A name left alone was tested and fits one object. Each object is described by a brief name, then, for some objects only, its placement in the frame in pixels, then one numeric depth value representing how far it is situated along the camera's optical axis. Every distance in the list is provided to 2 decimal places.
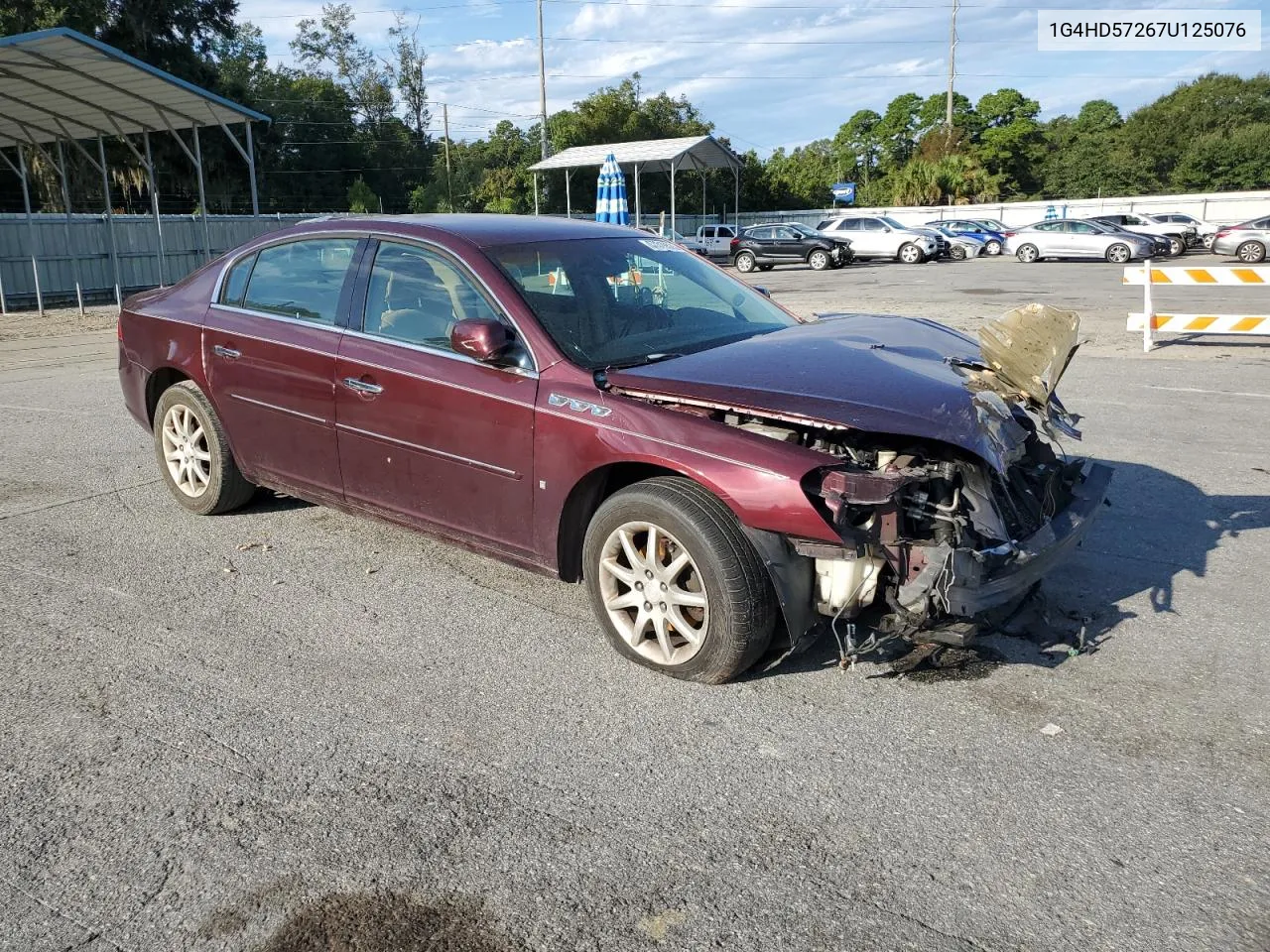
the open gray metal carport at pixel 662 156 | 37.59
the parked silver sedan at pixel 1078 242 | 31.88
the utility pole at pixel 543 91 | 47.24
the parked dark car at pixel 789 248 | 33.56
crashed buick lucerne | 3.39
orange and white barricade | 10.66
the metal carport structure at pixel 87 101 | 16.00
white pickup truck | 39.50
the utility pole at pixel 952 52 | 63.41
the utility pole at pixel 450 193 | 52.92
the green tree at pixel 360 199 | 45.06
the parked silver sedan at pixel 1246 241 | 28.05
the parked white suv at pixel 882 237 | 35.06
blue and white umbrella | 20.11
